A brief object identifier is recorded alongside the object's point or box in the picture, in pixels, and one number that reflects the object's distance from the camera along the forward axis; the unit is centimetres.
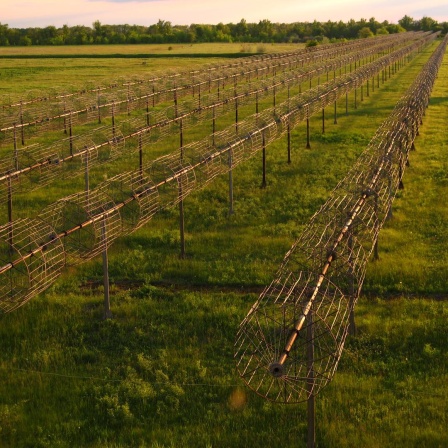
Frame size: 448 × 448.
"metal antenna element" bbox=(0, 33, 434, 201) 1431
